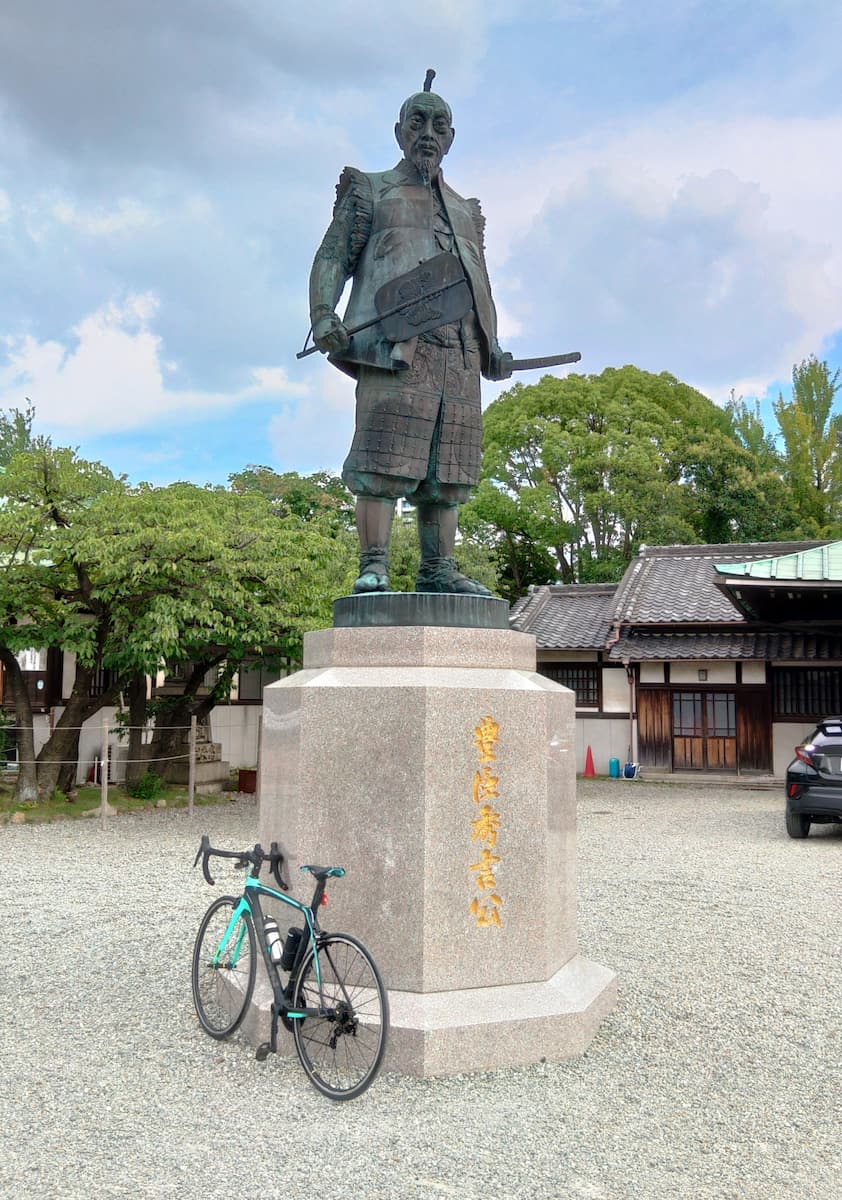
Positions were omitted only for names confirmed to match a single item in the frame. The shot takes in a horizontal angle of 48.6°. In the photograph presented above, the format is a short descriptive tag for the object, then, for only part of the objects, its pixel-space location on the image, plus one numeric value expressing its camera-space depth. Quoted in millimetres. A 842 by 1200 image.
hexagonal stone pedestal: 3848
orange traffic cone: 19328
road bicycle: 3611
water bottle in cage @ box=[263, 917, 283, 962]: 3896
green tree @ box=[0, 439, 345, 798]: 10898
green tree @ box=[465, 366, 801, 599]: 25328
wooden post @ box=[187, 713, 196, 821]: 12617
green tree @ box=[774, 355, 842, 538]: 28188
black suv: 10352
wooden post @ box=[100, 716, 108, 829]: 11859
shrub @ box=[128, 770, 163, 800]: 14227
